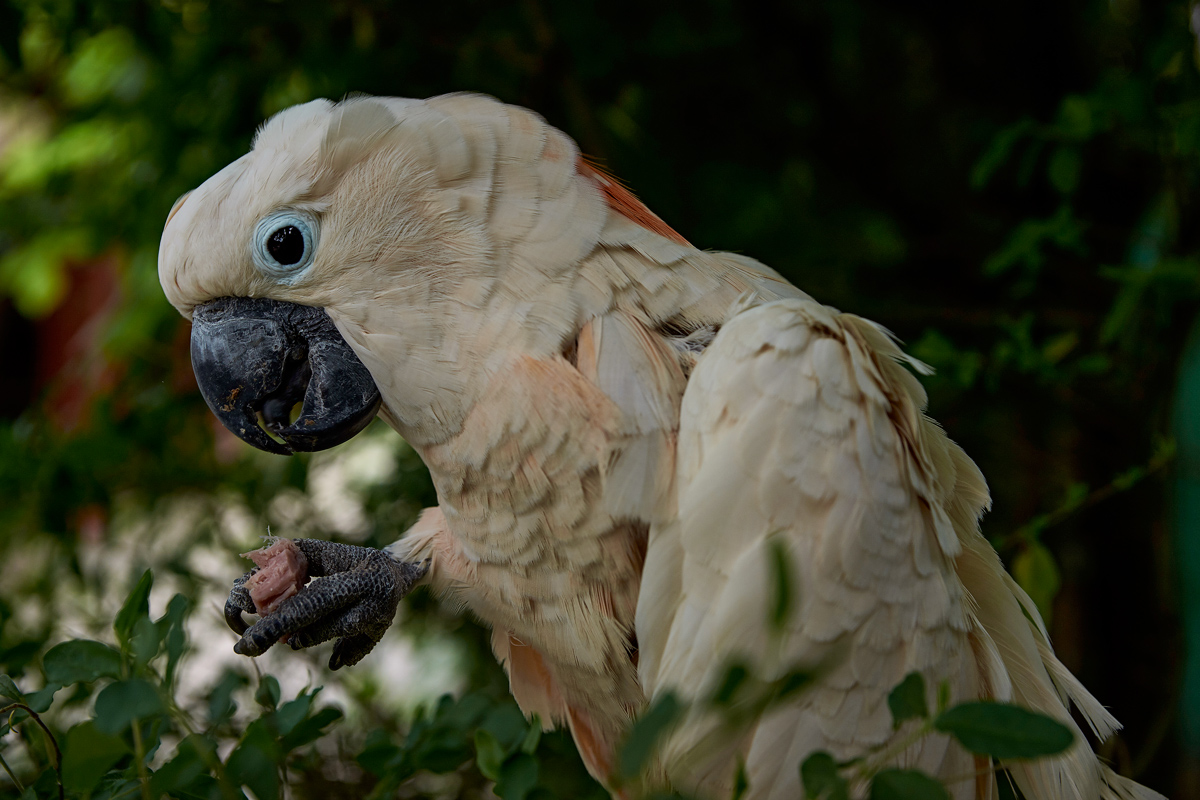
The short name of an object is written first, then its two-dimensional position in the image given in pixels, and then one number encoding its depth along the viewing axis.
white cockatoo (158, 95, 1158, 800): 0.87
